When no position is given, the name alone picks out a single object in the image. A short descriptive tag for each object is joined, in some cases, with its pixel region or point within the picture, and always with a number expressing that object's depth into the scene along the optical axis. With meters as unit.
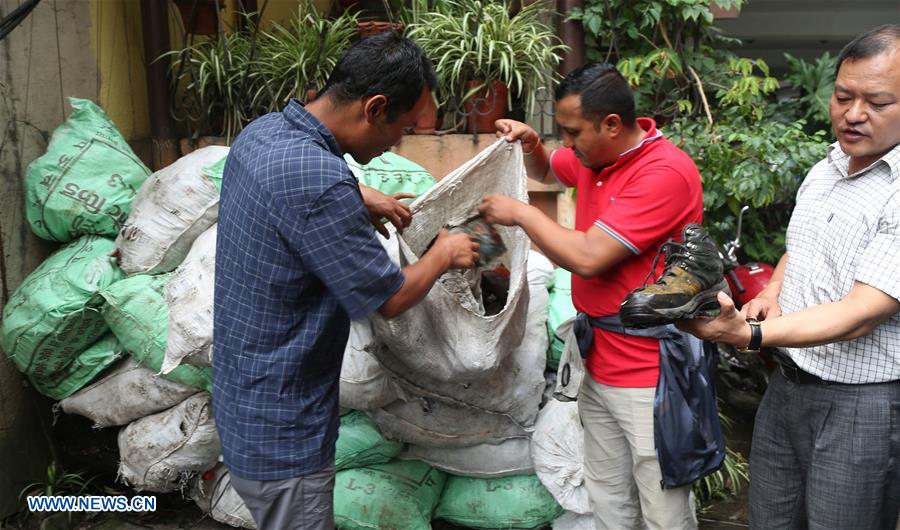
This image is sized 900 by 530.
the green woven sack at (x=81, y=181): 3.47
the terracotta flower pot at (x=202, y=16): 4.50
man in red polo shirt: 2.32
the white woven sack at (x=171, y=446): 3.33
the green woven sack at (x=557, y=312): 3.45
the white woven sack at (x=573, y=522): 3.30
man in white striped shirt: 1.92
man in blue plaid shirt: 1.87
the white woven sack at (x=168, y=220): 3.44
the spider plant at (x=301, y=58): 4.19
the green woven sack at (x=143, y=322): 3.27
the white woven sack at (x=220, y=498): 3.46
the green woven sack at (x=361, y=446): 3.33
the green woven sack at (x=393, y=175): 3.55
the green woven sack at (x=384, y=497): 3.29
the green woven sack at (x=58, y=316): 3.30
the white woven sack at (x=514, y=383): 3.04
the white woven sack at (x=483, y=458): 3.39
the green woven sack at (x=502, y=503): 3.39
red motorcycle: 4.20
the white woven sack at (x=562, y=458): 3.24
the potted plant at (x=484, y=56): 4.07
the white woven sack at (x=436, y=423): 3.21
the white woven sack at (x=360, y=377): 3.00
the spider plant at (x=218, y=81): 4.27
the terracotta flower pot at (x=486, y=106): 4.18
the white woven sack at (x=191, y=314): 3.01
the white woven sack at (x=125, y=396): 3.41
